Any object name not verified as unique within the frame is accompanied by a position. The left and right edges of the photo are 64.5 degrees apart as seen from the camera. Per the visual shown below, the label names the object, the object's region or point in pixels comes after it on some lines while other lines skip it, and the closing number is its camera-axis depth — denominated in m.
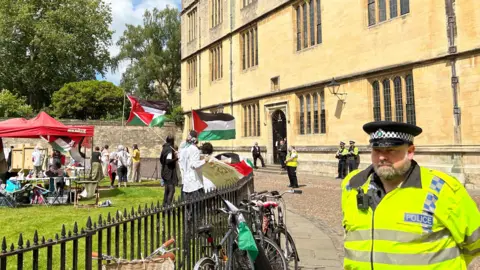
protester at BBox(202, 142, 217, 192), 7.35
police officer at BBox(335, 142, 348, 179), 15.98
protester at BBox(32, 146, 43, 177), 15.73
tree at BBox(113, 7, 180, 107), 42.97
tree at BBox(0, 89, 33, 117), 33.94
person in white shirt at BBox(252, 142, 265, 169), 21.88
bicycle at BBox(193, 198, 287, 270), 3.76
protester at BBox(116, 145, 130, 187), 14.69
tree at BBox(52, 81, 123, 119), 38.00
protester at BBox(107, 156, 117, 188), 15.04
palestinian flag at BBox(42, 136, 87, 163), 12.12
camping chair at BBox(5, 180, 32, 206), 10.17
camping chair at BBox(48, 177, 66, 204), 10.66
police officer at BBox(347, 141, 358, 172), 15.58
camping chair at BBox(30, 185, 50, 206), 10.66
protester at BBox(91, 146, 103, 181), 12.40
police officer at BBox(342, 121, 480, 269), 1.88
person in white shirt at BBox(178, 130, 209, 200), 6.87
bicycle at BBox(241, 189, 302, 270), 4.65
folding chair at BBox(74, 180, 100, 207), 10.40
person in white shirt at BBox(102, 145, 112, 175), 18.84
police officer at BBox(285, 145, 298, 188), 12.91
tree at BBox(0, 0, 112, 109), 37.34
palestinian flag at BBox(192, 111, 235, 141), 11.66
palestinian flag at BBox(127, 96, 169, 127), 13.06
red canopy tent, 10.66
